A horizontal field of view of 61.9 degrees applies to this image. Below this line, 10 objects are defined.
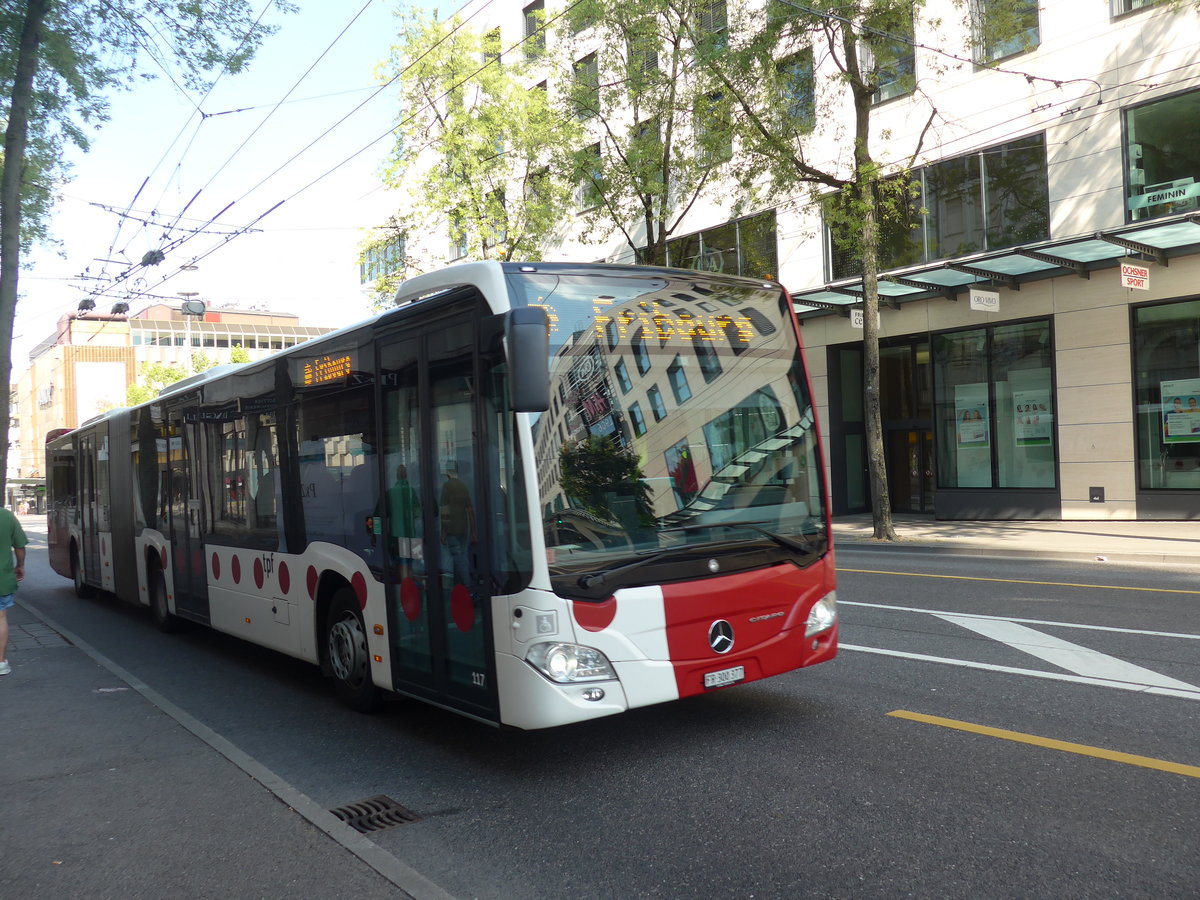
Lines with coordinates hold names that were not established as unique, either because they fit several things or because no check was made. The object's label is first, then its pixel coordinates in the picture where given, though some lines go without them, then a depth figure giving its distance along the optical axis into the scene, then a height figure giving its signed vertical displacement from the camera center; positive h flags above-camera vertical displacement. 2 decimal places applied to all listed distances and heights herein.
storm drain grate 4.79 -1.80
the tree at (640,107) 21.05 +7.21
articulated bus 5.11 -0.32
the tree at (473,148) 26.27 +7.86
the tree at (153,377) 70.75 +5.87
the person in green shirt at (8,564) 8.82 -0.87
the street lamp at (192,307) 32.28 +4.90
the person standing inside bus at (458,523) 5.52 -0.44
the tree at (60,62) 11.19 +4.94
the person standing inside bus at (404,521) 6.07 -0.46
